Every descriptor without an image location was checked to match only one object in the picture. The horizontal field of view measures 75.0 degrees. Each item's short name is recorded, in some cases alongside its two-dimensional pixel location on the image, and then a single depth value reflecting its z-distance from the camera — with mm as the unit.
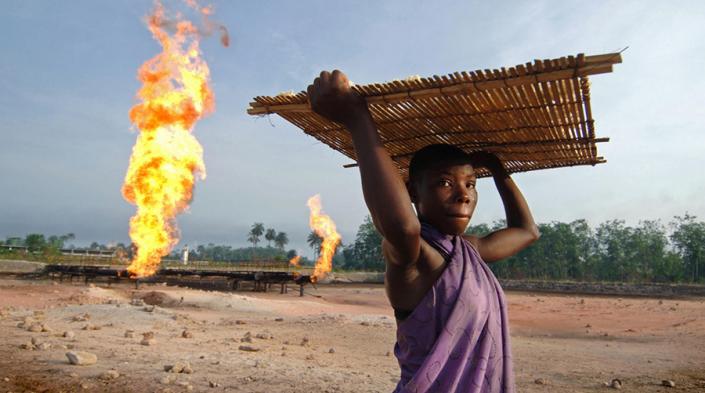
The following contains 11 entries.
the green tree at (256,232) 114550
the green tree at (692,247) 52062
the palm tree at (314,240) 103781
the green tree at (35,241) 66425
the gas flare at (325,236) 24703
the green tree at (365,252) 78112
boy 1488
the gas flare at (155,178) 16719
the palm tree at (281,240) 120812
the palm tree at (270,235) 115688
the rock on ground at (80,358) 6211
